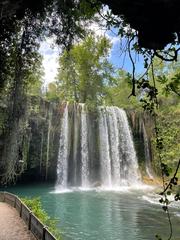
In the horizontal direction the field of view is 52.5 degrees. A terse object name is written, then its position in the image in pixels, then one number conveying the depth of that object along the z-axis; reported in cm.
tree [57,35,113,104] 1657
